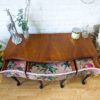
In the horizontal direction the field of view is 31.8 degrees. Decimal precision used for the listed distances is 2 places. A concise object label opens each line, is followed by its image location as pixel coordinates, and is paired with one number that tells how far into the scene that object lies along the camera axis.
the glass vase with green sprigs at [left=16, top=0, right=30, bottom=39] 1.70
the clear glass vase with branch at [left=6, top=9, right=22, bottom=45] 1.74
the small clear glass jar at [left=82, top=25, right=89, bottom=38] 1.91
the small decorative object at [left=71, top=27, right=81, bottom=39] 1.83
